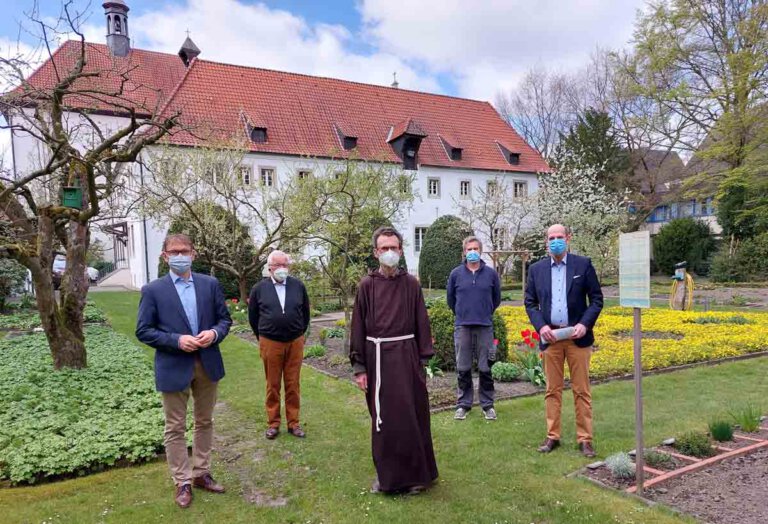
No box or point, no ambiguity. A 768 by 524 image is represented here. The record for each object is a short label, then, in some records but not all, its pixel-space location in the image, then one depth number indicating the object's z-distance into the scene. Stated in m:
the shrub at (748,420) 4.82
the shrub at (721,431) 4.55
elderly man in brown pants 5.16
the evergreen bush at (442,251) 24.41
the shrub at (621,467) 3.91
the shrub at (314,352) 9.08
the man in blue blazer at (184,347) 3.78
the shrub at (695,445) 4.33
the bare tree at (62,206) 6.03
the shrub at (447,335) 7.66
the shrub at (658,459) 4.16
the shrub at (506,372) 7.07
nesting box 6.56
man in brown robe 3.85
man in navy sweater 5.70
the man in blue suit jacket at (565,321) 4.54
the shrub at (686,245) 29.38
